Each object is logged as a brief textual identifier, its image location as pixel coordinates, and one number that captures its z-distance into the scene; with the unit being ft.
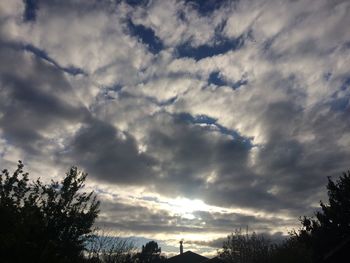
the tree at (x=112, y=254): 122.18
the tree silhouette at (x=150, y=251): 273.79
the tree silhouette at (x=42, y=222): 28.07
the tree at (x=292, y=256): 75.61
